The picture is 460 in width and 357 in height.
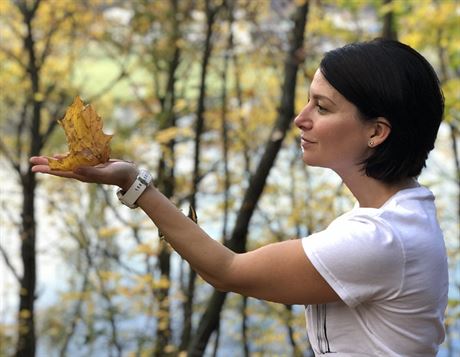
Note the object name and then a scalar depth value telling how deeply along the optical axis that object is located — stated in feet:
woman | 4.56
